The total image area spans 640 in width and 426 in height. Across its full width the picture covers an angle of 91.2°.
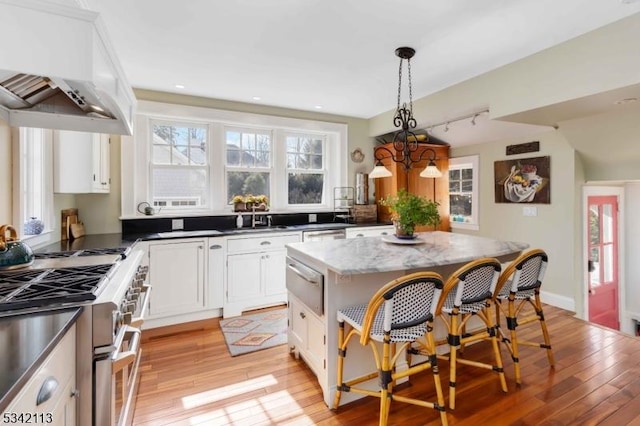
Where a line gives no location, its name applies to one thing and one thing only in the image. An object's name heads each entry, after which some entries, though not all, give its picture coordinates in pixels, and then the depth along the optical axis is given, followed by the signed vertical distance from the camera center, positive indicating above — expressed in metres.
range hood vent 1.13 +0.62
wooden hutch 4.63 +0.44
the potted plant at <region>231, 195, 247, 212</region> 4.01 +0.10
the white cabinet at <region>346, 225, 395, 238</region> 4.17 -0.26
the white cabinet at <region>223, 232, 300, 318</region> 3.48 -0.69
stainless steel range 1.18 -0.44
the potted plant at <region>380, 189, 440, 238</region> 2.51 +0.01
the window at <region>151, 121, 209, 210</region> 3.80 +0.58
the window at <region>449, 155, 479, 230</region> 4.68 +0.30
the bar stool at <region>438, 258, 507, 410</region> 1.88 -0.56
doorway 3.93 -0.66
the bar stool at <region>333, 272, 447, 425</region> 1.60 -0.60
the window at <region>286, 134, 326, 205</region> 4.59 +0.64
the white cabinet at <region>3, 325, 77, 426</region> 0.76 -0.50
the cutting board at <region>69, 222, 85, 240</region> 2.93 -0.17
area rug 2.81 -1.18
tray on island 2.59 -0.25
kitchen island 1.96 -0.46
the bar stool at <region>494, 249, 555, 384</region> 2.21 -0.57
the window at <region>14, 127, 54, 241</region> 2.01 +0.25
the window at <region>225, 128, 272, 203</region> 4.18 +0.69
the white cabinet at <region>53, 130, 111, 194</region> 2.41 +0.41
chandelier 2.60 +0.77
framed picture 3.84 +0.39
